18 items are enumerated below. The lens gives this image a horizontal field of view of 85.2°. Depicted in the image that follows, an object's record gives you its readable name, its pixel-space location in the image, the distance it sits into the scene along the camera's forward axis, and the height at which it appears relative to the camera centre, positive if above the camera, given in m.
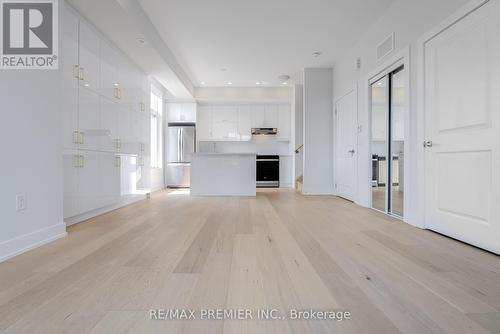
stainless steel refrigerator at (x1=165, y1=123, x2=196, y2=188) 7.10 +0.34
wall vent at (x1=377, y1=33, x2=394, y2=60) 3.23 +1.46
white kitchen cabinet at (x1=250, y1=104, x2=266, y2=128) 7.57 +1.37
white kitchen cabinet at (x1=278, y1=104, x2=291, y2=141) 7.58 +1.17
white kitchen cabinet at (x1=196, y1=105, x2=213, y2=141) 7.57 +1.14
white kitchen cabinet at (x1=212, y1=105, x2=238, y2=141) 7.57 +1.17
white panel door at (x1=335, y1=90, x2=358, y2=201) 4.37 +0.33
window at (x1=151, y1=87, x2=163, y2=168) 6.50 +0.87
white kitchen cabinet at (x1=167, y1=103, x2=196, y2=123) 7.26 +1.36
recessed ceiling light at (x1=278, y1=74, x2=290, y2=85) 6.06 +1.96
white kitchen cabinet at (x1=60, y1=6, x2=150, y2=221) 2.74 +0.54
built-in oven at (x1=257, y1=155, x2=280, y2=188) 7.50 -0.22
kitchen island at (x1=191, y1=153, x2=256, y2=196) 5.43 -0.22
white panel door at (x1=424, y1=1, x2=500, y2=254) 1.90 +0.28
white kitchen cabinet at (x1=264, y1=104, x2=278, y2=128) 7.57 +1.34
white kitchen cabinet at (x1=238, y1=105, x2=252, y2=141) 7.57 +1.17
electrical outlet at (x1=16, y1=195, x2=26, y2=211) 1.92 -0.28
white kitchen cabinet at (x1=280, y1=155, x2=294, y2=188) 7.66 -0.20
